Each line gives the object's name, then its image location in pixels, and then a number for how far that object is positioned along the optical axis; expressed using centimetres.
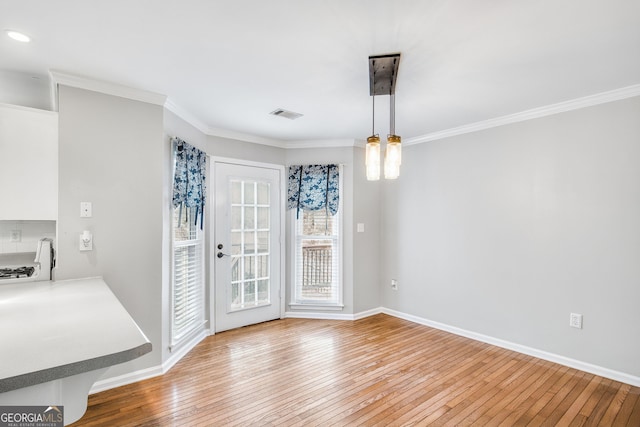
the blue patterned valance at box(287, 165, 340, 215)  422
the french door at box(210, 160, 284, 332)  378
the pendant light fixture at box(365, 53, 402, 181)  207
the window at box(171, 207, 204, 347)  305
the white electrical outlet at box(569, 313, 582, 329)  288
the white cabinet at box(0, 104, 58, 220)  221
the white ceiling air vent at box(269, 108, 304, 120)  314
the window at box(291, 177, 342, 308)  431
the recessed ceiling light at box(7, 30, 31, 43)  185
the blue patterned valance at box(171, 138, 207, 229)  296
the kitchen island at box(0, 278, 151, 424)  98
